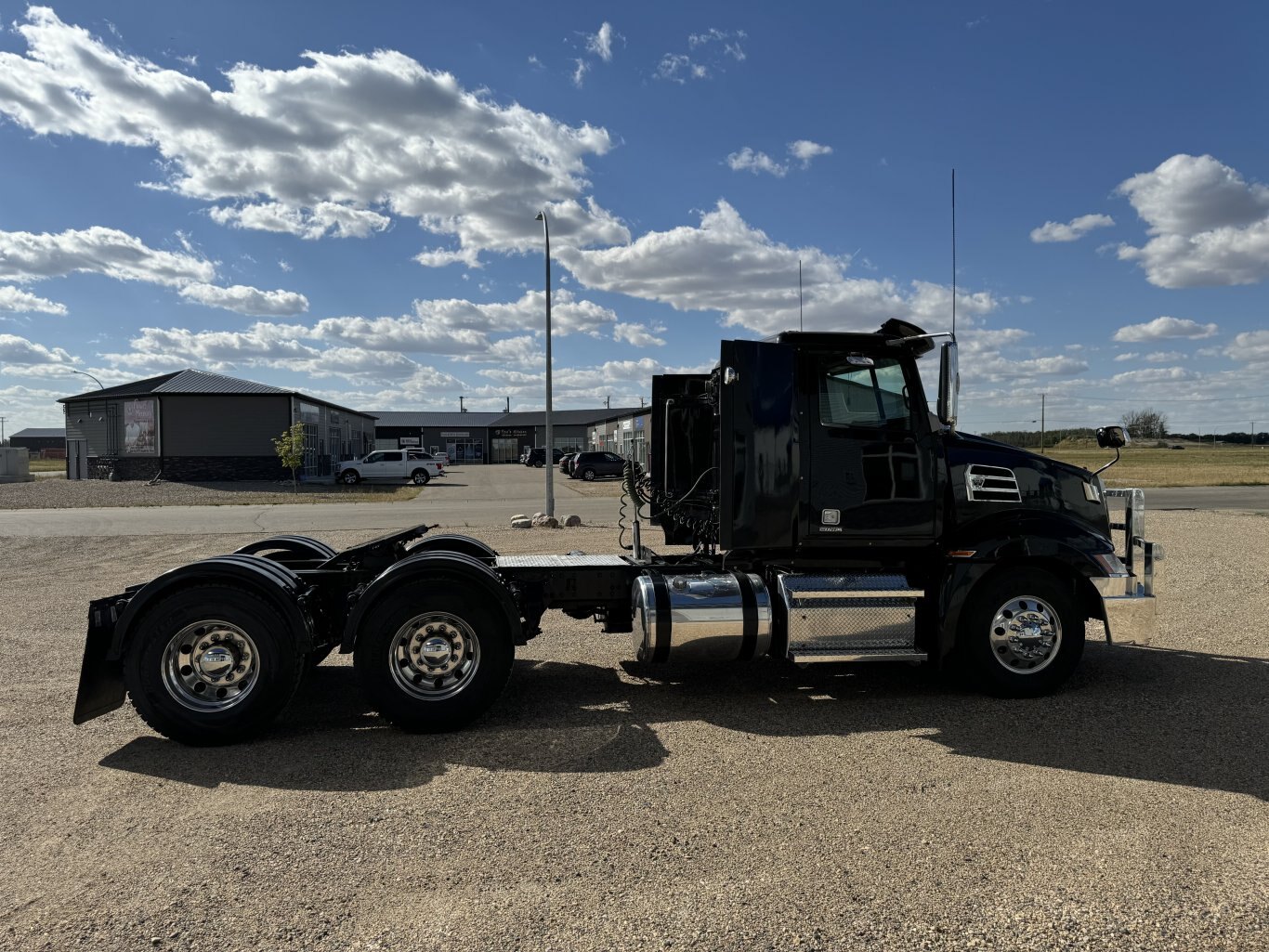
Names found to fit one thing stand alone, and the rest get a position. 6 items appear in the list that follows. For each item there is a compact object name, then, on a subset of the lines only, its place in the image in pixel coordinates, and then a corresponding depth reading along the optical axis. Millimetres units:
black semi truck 5242
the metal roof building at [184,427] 41312
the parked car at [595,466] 45312
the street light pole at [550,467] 20581
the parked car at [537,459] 65812
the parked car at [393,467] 40812
